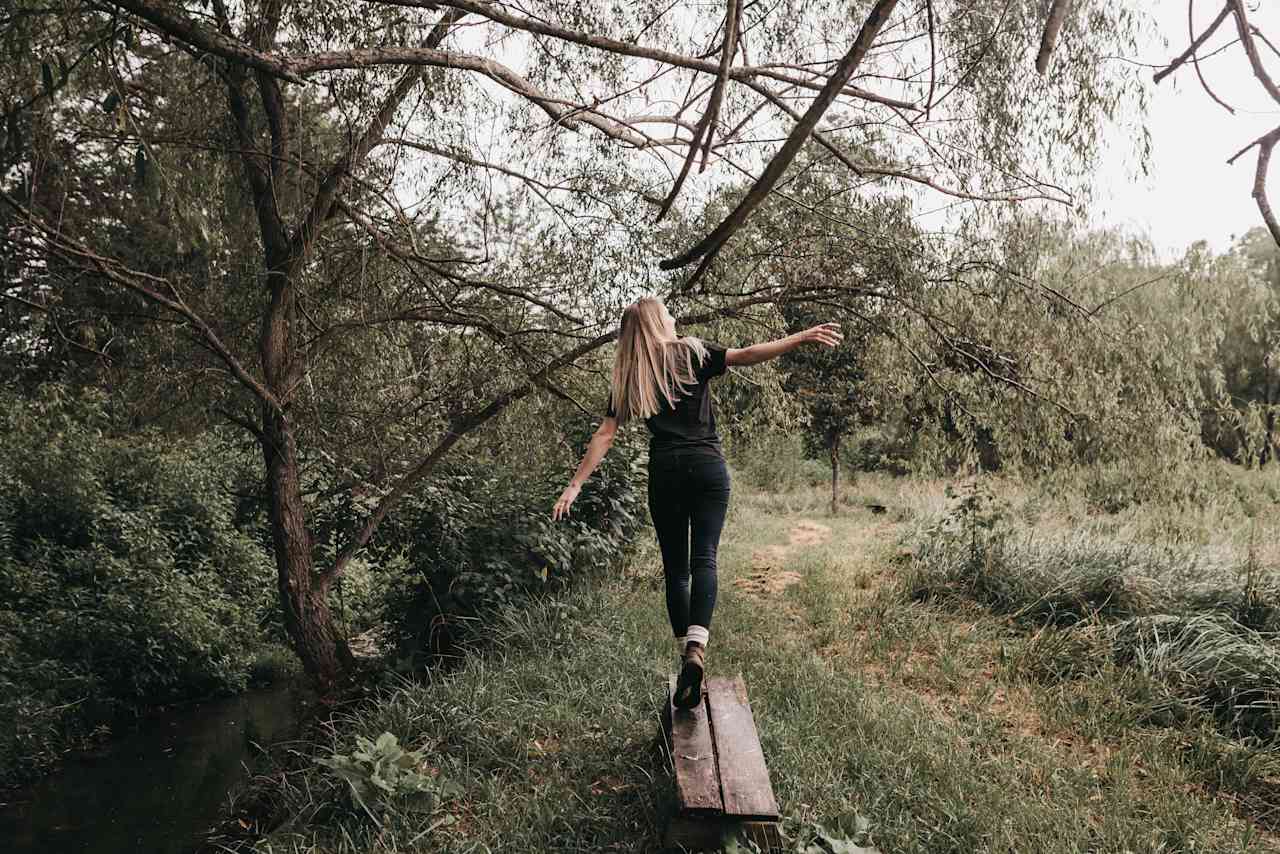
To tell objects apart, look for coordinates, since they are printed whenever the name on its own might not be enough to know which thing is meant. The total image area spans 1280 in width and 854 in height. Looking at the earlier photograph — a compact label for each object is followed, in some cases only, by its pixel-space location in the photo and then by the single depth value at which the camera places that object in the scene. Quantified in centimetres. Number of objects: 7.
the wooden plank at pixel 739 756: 260
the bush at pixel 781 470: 1759
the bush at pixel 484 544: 634
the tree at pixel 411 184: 439
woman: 341
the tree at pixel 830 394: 1449
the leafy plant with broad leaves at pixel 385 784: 348
